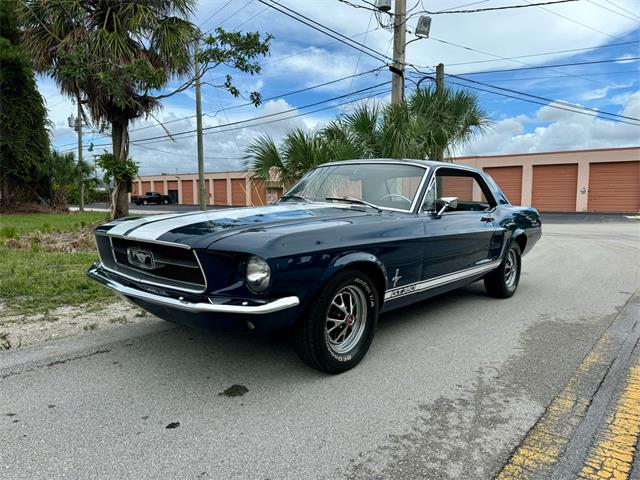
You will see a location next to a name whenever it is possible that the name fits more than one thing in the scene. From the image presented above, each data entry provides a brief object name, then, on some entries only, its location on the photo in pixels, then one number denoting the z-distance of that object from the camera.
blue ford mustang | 2.68
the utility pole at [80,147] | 25.49
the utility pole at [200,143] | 19.09
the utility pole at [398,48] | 12.02
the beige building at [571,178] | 27.48
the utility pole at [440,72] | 16.59
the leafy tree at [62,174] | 23.38
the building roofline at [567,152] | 27.20
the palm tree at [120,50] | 9.04
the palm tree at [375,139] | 9.68
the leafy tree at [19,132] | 20.64
